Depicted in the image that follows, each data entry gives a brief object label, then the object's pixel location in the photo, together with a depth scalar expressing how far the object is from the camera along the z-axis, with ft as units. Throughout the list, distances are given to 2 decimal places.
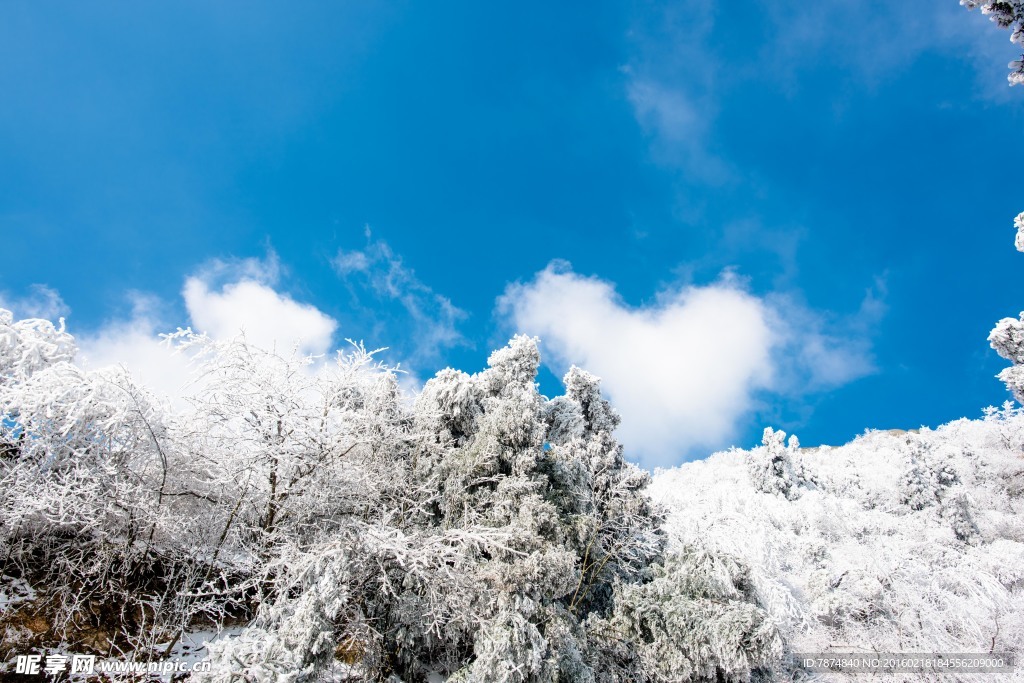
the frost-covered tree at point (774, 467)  100.12
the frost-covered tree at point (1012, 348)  36.19
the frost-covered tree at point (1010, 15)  17.02
